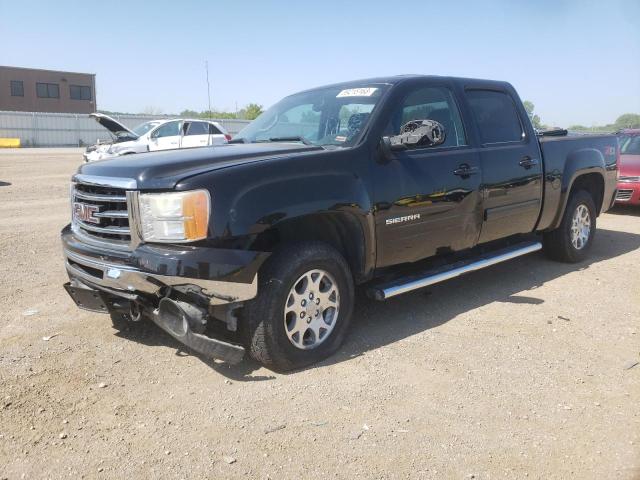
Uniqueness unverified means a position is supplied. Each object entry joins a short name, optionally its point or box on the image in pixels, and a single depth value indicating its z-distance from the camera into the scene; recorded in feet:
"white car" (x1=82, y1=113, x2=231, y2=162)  56.54
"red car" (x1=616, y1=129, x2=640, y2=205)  32.94
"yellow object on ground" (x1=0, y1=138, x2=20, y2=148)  115.44
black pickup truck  10.29
